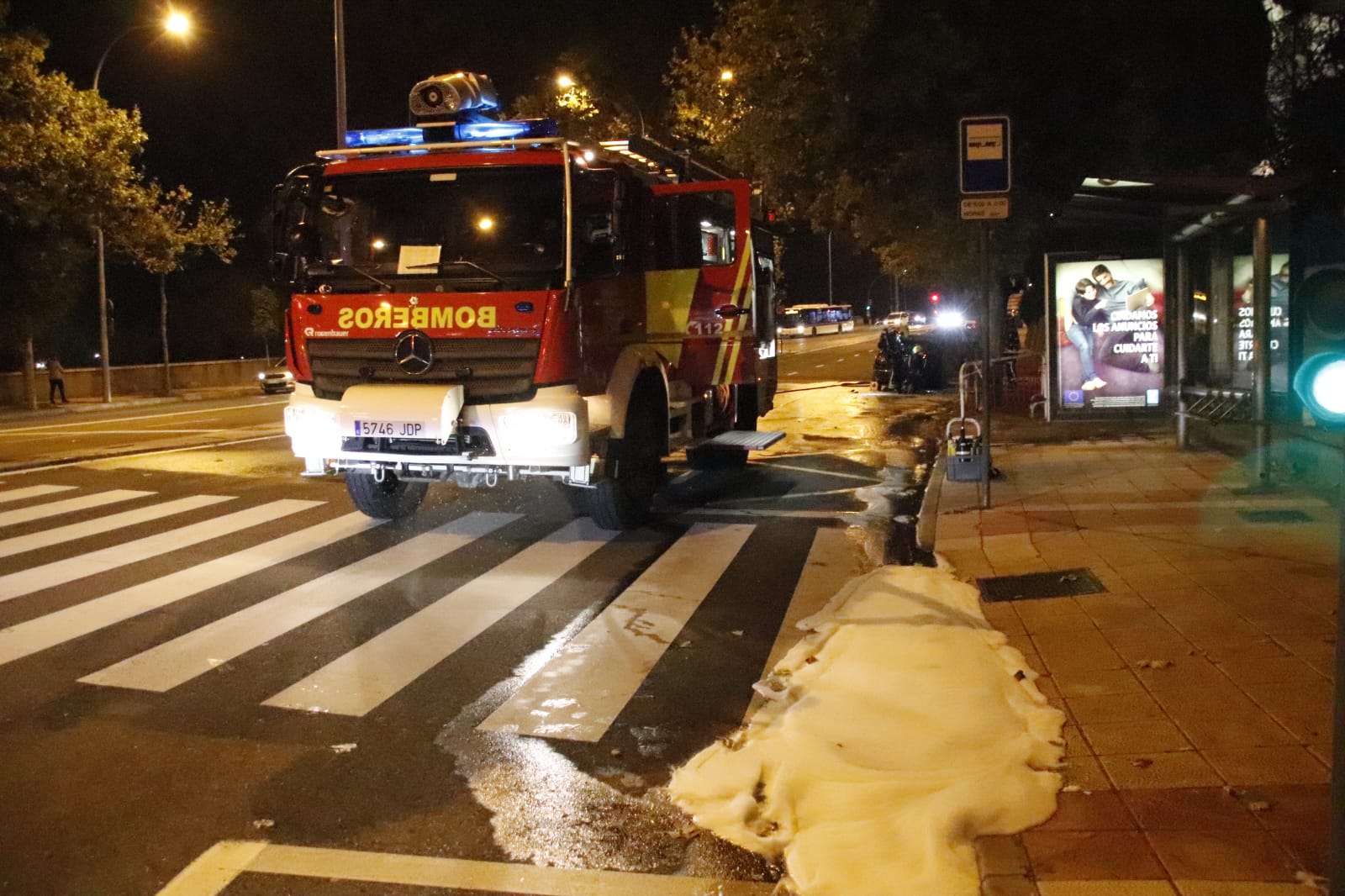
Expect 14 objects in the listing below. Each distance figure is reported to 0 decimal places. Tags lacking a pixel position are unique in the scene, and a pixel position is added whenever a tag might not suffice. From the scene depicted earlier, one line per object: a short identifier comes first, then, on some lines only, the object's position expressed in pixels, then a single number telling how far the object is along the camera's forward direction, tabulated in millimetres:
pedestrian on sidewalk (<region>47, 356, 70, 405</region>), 32031
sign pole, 10375
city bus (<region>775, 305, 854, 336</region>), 72312
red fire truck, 9227
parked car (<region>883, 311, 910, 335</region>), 54350
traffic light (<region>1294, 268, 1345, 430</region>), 3711
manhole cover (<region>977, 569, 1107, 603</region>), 7969
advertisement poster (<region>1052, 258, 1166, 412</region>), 15852
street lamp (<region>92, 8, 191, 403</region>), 30516
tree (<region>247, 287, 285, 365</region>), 41375
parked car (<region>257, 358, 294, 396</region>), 34625
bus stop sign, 10250
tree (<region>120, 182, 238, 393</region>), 31156
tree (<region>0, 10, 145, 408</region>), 25406
